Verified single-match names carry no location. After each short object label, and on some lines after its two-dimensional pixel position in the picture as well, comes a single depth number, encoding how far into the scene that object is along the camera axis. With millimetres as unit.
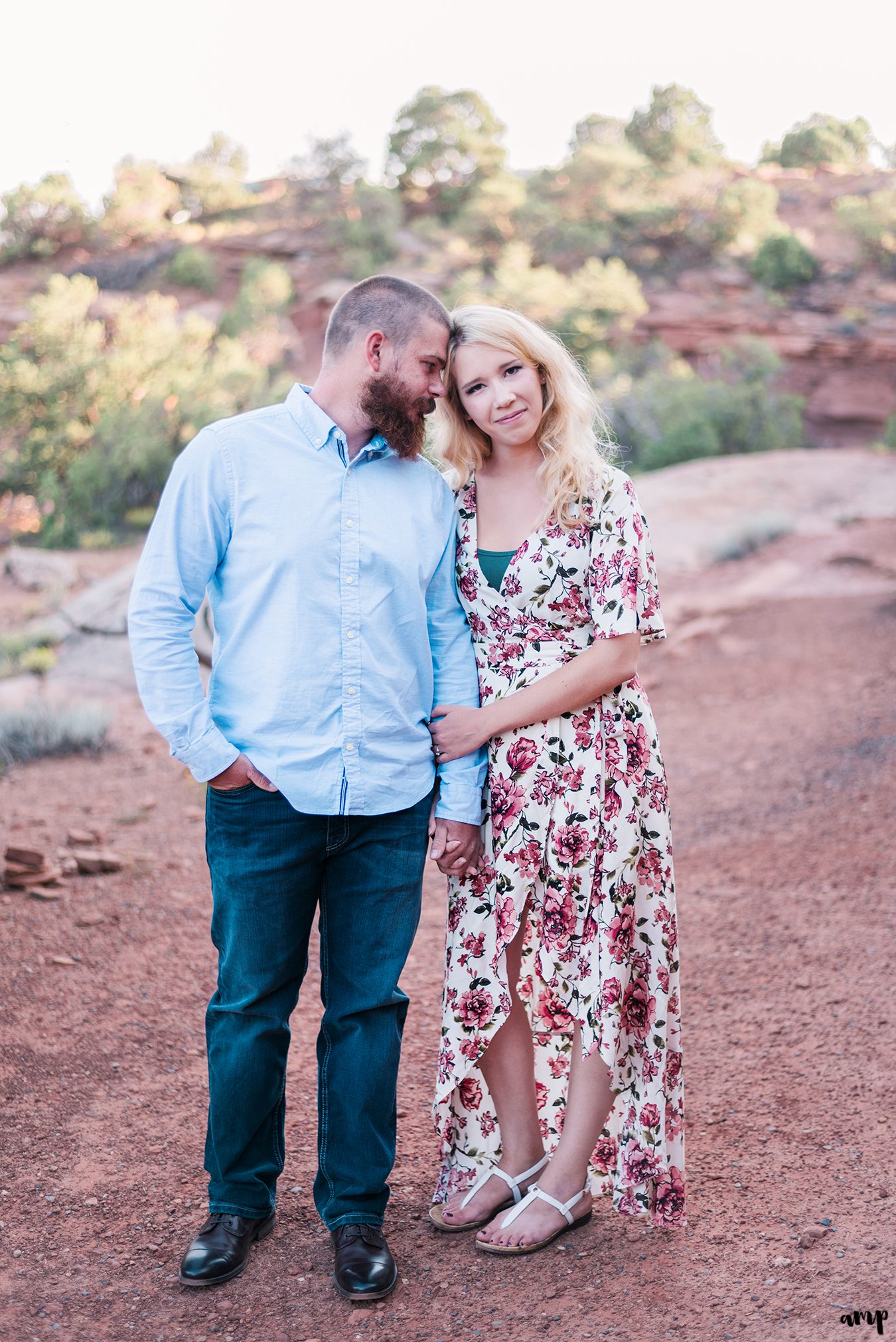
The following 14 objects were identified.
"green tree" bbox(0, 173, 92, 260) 25375
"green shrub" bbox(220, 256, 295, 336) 22203
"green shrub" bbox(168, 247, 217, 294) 24484
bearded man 2053
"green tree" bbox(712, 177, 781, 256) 24938
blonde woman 2215
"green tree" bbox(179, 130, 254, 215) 28672
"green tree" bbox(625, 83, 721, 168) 30016
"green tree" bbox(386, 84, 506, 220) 29031
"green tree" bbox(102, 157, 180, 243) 26359
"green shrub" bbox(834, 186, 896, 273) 23953
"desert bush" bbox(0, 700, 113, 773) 7211
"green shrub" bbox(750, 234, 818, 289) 23406
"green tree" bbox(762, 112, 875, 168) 32500
